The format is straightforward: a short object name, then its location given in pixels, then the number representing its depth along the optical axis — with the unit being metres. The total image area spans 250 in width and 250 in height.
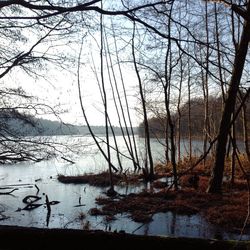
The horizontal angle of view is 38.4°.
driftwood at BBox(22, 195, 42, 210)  10.94
